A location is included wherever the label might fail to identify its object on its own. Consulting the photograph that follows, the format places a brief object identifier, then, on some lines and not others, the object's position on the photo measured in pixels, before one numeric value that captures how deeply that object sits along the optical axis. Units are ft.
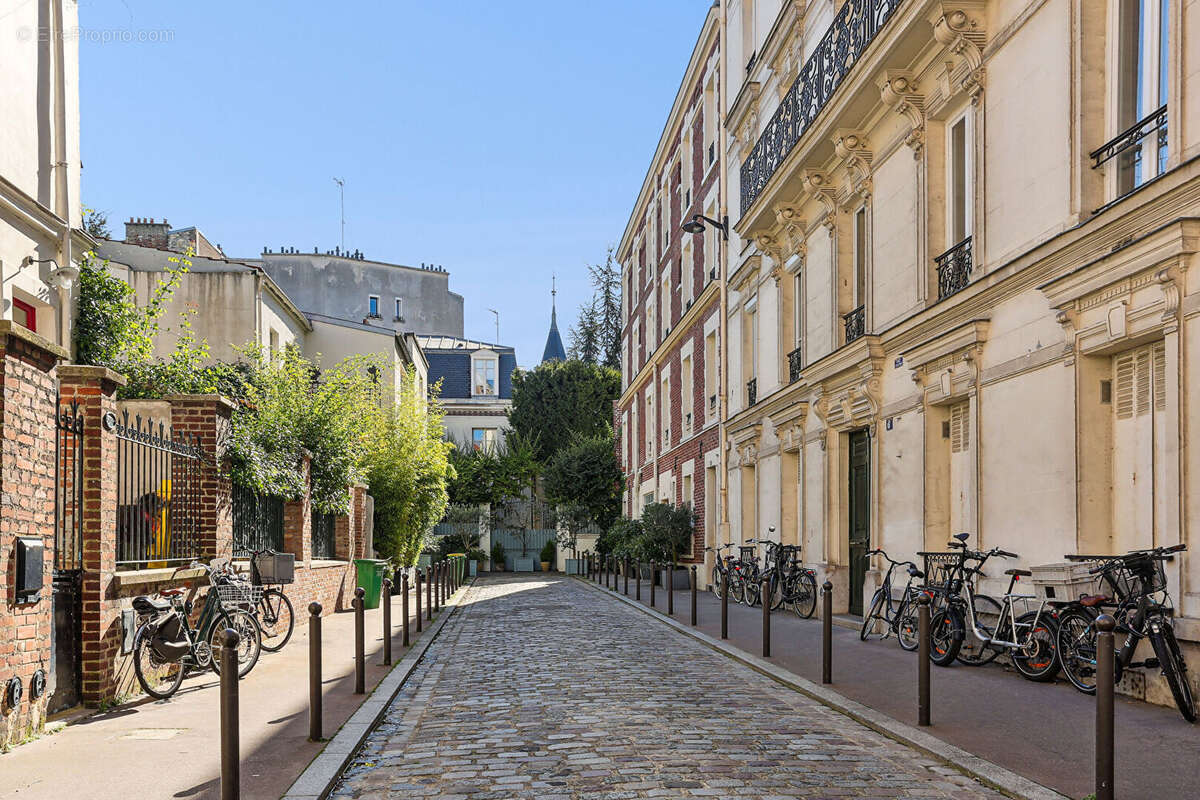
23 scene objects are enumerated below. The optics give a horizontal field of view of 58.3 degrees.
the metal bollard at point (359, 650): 29.07
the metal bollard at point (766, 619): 36.06
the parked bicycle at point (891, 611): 37.35
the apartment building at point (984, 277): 27.12
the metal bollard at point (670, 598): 55.47
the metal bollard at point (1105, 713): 16.14
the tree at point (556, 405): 152.66
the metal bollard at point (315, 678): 22.16
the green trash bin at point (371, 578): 62.85
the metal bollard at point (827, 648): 30.09
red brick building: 83.30
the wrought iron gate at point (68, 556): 24.31
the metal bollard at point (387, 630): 35.32
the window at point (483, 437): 160.40
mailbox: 20.88
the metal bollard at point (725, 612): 42.68
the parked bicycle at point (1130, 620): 23.36
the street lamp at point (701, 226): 73.93
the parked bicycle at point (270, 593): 38.38
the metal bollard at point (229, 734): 15.83
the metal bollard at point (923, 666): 23.61
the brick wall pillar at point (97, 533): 25.22
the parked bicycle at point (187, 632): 27.37
